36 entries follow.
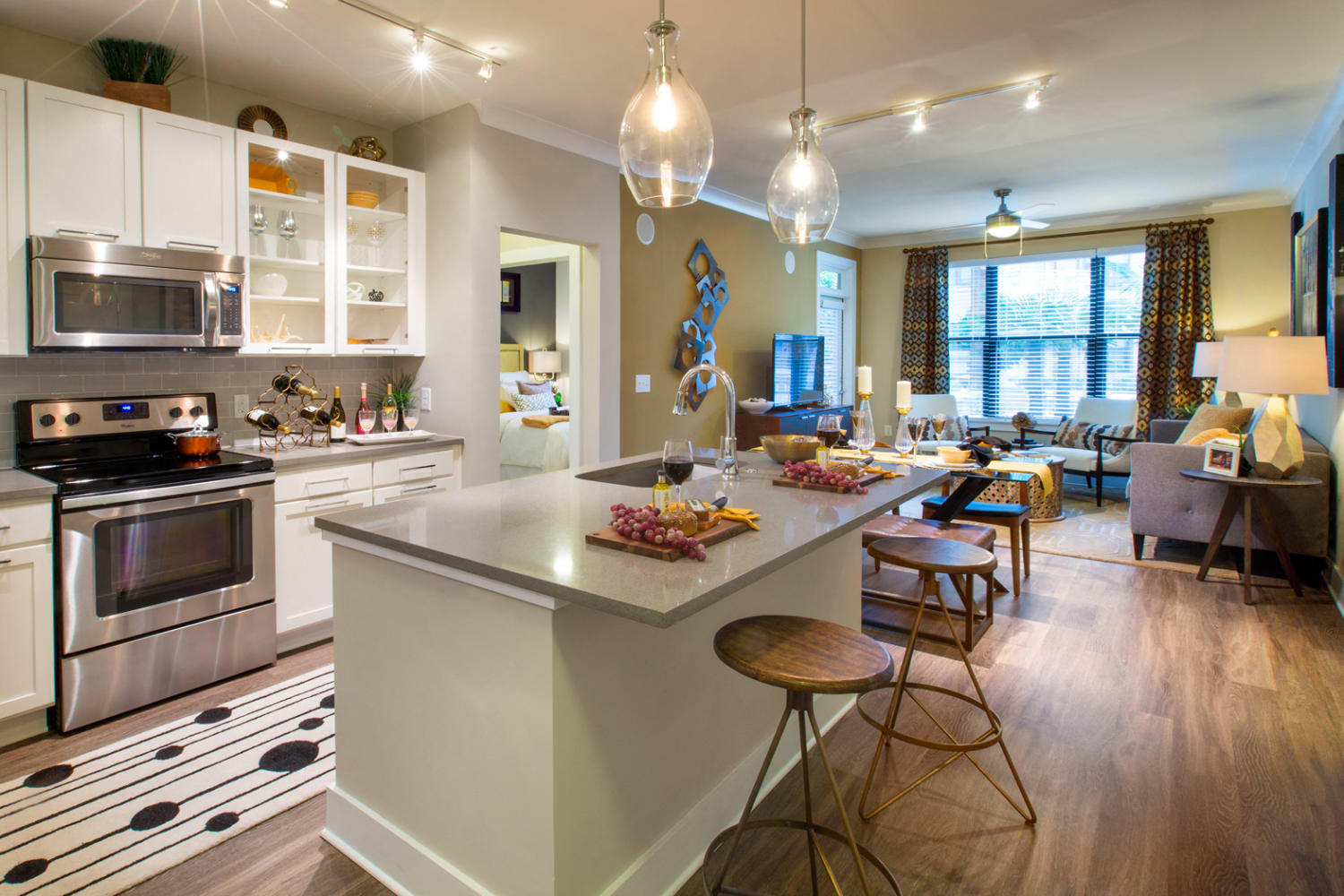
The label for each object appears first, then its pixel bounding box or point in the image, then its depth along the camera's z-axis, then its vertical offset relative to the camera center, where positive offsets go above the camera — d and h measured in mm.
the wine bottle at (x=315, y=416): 3490 -21
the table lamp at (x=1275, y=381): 3785 +190
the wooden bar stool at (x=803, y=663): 1406 -498
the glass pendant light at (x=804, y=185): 2209 +698
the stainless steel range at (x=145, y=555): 2512 -535
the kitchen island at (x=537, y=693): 1445 -638
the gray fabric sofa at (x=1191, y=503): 4105 -516
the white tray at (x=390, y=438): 3547 -130
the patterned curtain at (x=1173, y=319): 6461 +874
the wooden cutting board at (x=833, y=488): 2187 -212
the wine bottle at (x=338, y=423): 3619 -59
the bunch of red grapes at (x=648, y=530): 1458 -243
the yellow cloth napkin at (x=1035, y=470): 5020 -372
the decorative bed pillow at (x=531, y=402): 6902 +98
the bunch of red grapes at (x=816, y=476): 2164 -187
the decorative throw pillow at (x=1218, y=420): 5086 -26
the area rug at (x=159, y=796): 1865 -1133
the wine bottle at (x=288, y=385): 3521 +126
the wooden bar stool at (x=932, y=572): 2053 -464
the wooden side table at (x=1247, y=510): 3877 -516
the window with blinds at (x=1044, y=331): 7023 +861
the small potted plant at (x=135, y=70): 2906 +1370
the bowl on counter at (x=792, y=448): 2611 -121
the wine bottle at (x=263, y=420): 3297 -41
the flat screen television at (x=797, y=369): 6344 +409
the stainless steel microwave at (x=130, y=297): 2643 +442
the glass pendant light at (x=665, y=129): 1657 +655
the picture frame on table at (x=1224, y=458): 4035 -229
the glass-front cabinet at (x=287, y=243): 3328 +794
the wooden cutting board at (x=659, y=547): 1454 -268
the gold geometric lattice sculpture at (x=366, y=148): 3770 +1363
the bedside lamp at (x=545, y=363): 7609 +518
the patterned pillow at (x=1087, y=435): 6477 -172
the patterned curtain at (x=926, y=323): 7852 +992
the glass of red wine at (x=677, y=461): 1869 -123
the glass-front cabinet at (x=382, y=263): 3691 +784
